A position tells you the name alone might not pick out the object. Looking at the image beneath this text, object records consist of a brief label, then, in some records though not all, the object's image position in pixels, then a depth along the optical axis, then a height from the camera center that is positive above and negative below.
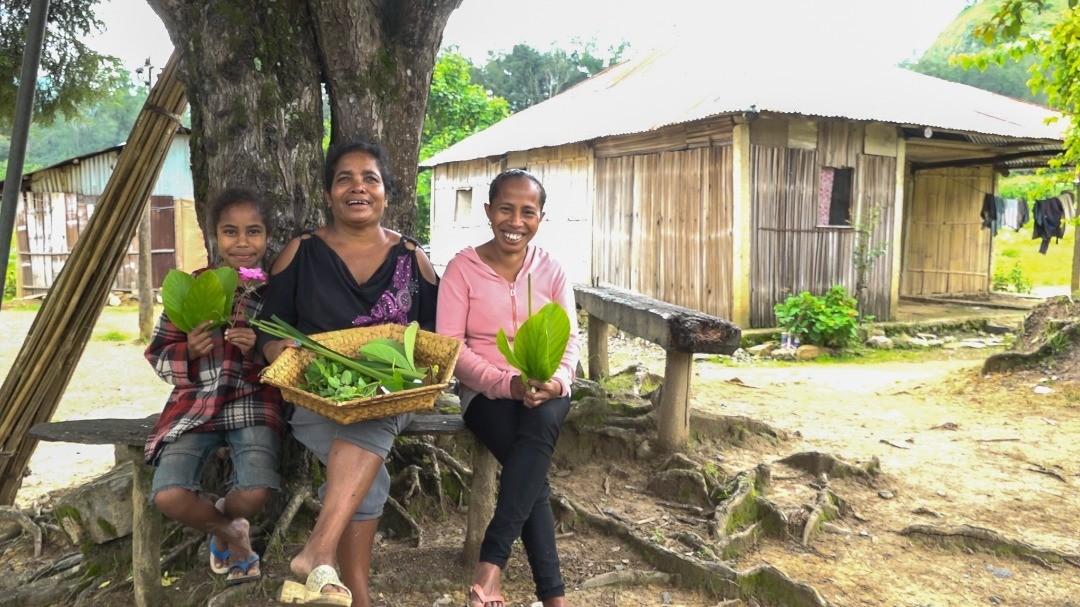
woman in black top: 2.48 -0.25
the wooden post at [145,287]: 10.81 -0.82
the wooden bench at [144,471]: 2.75 -0.86
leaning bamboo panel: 3.88 -0.32
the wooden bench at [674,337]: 3.76 -0.54
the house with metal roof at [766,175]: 9.31 +0.72
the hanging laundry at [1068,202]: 13.79 +0.49
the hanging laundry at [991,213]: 12.88 +0.27
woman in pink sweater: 2.56 -0.51
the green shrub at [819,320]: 8.89 -1.02
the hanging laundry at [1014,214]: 13.41 +0.26
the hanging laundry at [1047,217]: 13.05 +0.20
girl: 2.62 -0.64
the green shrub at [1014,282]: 15.27 -1.00
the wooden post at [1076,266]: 11.00 -0.51
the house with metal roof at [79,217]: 15.95 +0.19
